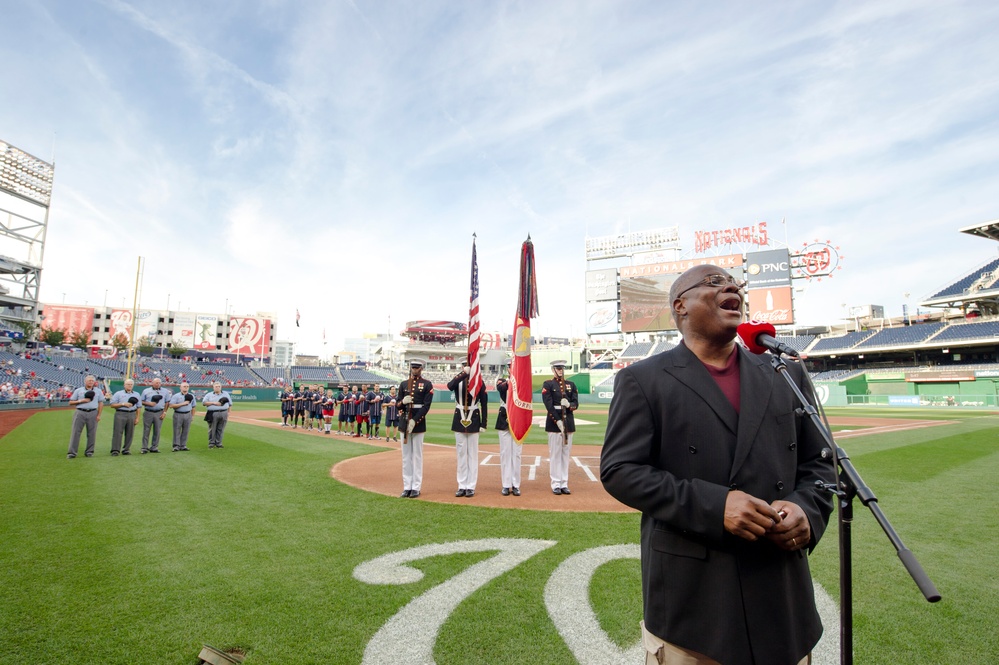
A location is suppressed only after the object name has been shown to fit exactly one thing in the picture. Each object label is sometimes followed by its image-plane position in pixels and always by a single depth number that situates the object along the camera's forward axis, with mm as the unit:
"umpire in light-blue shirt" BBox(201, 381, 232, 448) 14469
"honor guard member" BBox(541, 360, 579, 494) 8977
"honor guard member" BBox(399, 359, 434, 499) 8430
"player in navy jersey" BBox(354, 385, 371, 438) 19516
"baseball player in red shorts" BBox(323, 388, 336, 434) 20484
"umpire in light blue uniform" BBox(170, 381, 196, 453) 13687
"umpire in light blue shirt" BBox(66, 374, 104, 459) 11562
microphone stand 1543
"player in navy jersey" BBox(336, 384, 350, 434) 21031
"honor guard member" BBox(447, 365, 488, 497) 8672
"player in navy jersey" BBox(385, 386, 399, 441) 17516
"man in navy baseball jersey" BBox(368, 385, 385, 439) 18953
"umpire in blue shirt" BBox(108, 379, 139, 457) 12516
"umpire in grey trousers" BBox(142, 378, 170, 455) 13172
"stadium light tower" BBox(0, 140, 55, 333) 39969
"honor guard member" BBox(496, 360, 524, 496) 8836
